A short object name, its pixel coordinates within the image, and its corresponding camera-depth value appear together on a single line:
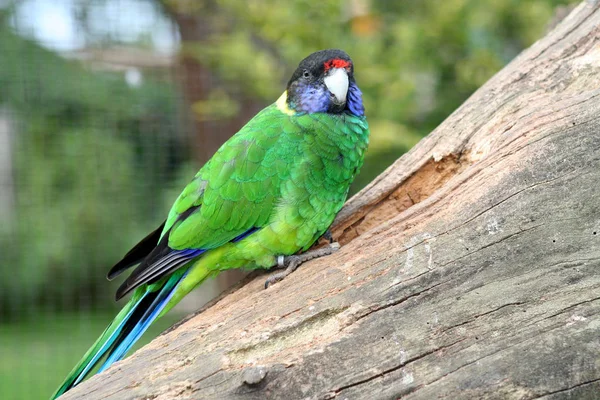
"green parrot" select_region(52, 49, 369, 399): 2.26
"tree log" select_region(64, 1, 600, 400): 2.14
